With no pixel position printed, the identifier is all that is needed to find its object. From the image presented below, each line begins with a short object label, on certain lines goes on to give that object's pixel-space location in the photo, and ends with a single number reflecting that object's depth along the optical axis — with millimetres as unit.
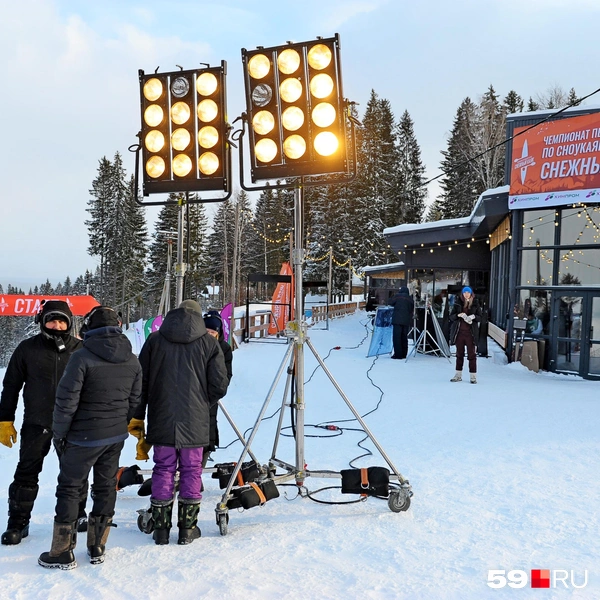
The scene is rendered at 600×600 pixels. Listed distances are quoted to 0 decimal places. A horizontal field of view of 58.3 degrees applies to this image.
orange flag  17906
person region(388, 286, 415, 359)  13359
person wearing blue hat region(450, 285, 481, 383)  9844
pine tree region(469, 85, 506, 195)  32594
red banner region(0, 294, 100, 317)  20594
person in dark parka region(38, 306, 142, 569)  3174
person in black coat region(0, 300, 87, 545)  3561
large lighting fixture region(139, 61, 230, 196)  4340
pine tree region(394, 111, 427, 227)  46594
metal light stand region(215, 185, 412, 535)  4016
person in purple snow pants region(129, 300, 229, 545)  3521
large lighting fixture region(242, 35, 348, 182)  3914
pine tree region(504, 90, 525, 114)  42000
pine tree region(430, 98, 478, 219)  37344
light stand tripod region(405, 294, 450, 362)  13512
